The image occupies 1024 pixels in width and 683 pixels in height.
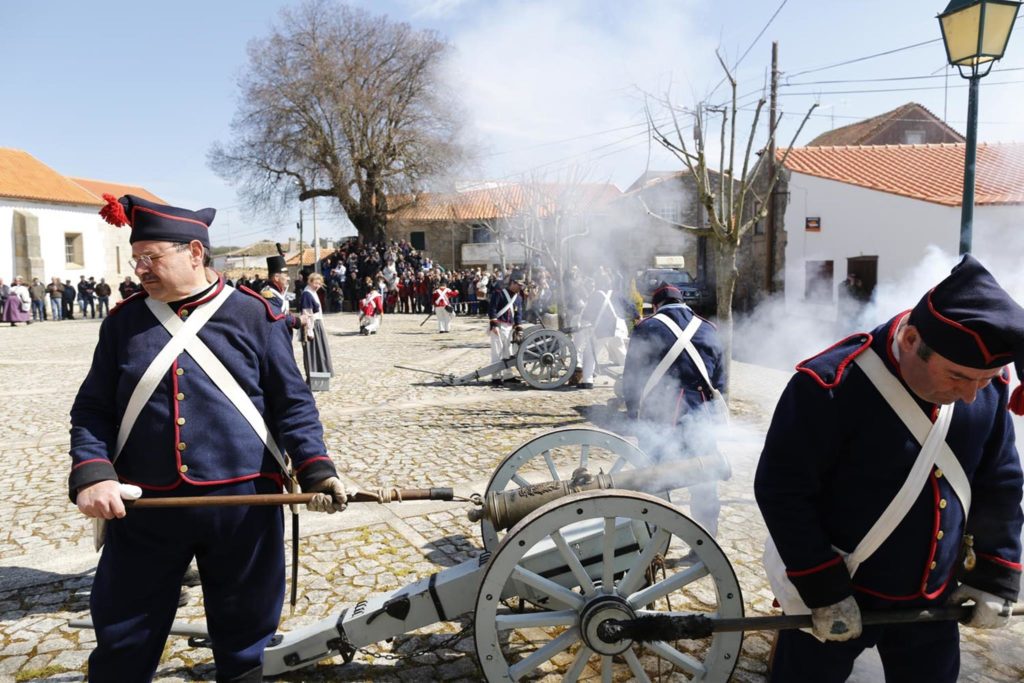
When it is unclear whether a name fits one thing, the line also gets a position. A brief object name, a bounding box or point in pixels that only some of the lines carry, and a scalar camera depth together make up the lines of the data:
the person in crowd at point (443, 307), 18.92
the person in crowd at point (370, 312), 19.23
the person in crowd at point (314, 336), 9.75
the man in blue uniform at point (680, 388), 3.89
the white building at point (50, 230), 33.97
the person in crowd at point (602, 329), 9.77
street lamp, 4.78
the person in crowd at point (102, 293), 27.80
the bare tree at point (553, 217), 17.42
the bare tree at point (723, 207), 8.30
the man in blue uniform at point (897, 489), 1.78
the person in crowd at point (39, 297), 26.77
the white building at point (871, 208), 16.33
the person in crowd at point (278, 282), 8.20
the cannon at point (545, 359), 9.66
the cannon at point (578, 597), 2.36
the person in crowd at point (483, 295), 27.44
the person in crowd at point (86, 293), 28.09
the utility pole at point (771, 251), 22.03
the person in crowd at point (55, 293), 27.50
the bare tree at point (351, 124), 33.38
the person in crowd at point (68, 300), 27.23
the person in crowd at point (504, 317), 11.58
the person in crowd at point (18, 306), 24.25
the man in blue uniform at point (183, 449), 2.15
